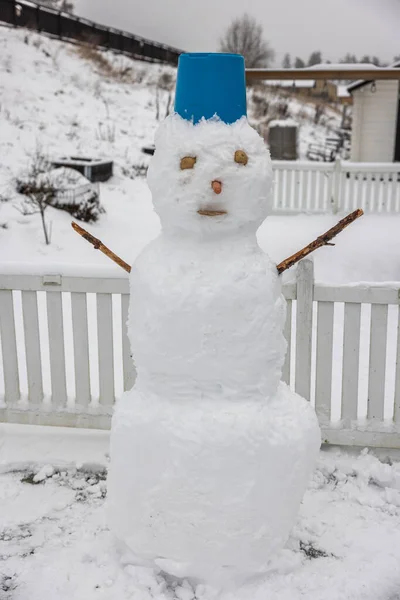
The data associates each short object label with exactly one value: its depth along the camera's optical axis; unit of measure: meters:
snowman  2.30
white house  15.88
